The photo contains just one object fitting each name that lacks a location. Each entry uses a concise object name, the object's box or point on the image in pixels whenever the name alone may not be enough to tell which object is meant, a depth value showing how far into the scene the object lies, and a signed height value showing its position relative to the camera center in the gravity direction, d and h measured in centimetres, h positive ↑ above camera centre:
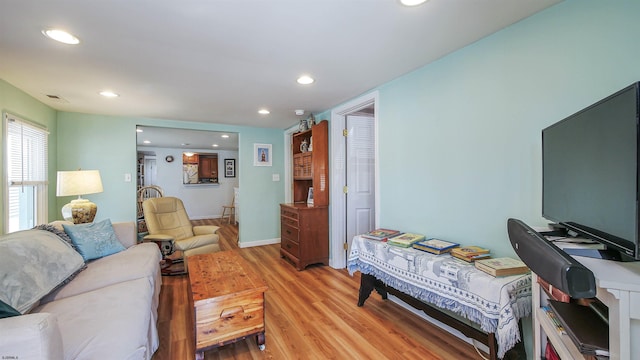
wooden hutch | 347 -51
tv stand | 72 -34
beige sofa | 93 -73
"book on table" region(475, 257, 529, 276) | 145 -49
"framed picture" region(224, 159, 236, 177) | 828 +38
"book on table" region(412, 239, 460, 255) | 185 -49
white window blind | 253 +7
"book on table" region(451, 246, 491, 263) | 168 -49
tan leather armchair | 326 -68
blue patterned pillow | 227 -54
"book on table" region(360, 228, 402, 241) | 228 -49
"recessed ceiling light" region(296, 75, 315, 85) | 241 +94
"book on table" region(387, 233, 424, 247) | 207 -49
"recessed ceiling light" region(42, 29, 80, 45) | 161 +91
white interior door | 346 +10
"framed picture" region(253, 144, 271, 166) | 480 +46
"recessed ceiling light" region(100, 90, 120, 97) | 277 +92
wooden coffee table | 168 -86
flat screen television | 79 +2
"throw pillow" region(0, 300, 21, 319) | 100 -51
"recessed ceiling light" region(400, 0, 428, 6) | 136 +92
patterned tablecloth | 136 -66
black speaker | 74 -27
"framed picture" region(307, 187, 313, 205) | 380 -27
